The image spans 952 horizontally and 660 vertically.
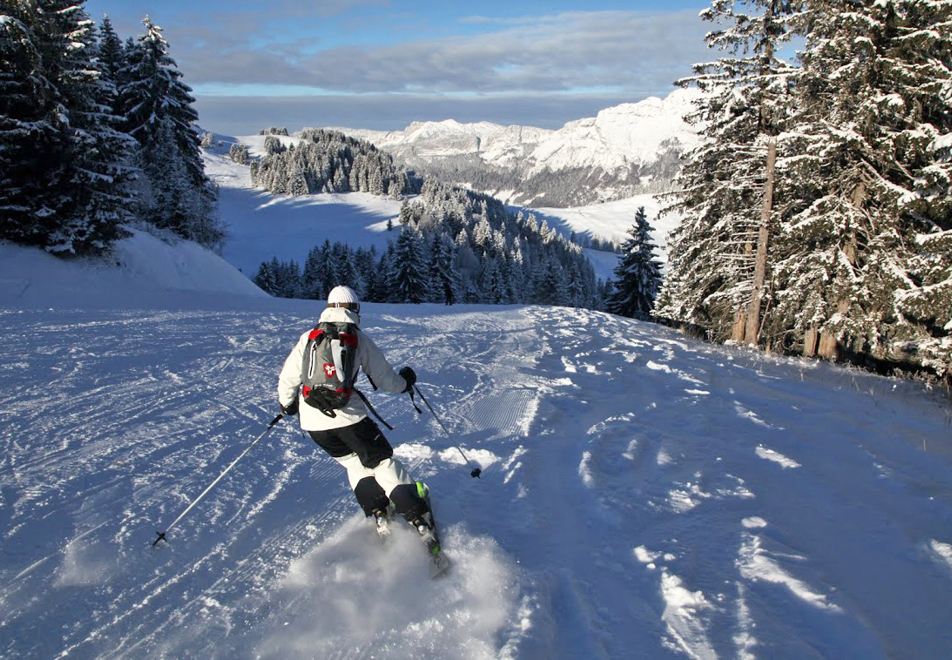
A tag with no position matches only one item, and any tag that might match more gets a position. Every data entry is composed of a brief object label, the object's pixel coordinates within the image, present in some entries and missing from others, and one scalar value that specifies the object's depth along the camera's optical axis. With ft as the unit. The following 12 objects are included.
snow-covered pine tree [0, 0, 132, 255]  51.35
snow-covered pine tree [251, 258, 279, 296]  181.68
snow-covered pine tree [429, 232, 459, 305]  164.14
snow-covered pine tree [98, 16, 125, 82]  98.07
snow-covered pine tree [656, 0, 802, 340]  46.52
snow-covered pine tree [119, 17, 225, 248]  88.33
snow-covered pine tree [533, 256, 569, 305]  183.62
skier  13.19
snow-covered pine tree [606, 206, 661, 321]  113.91
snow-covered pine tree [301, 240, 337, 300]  189.98
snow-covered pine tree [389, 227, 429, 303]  149.79
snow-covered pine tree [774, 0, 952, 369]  35.29
